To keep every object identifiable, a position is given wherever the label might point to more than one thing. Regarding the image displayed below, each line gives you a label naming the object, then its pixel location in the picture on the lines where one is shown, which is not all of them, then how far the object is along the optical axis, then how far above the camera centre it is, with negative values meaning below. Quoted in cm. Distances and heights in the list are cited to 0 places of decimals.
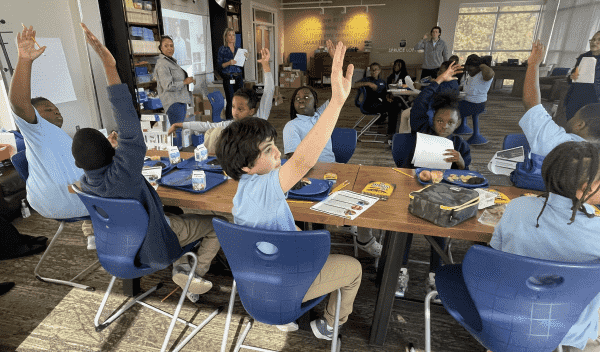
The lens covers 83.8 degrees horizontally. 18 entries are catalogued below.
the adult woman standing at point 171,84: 457 -26
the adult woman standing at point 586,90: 348 -22
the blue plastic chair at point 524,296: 98 -70
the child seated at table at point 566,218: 107 -49
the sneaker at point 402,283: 214 -135
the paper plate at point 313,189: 174 -63
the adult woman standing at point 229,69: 600 -8
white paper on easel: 414 -16
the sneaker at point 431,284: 210 -130
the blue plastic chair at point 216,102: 474 -51
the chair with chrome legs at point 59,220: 220 -98
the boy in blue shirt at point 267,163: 114 -35
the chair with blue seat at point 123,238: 143 -78
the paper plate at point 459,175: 182 -61
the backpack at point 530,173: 180 -56
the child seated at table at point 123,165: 145 -43
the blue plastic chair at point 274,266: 109 -69
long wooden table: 144 -66
